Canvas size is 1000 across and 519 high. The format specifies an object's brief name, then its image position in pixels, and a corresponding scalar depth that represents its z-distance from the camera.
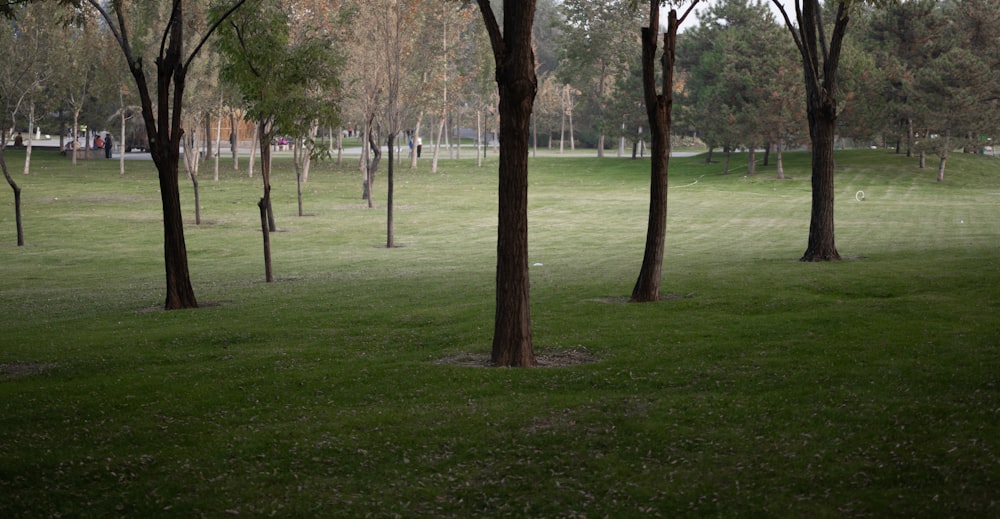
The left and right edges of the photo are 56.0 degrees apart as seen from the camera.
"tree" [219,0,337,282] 25.22
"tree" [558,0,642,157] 92.94
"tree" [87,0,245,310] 19.44
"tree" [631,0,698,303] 18.87
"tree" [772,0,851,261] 25.42
